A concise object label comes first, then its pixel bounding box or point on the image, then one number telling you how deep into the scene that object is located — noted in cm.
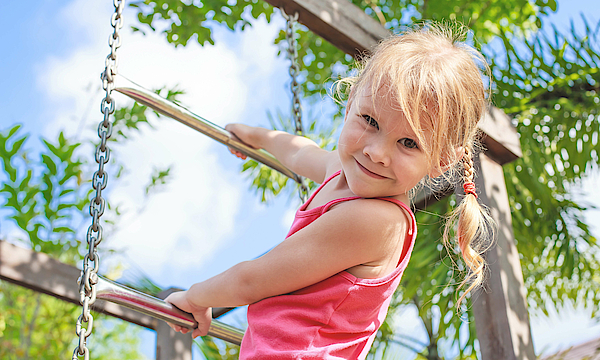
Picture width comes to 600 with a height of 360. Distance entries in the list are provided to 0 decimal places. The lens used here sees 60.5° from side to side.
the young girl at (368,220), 94
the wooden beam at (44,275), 185
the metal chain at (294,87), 166
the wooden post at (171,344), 209
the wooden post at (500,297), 158
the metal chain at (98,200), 94
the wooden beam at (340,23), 184
